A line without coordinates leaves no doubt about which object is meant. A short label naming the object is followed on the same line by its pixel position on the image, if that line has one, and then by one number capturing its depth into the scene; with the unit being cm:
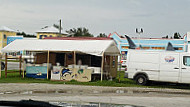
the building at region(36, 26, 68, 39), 7888
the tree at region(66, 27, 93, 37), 12672
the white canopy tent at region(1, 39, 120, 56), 2102
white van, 1839
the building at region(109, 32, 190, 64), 4922
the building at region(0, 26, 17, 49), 7555
